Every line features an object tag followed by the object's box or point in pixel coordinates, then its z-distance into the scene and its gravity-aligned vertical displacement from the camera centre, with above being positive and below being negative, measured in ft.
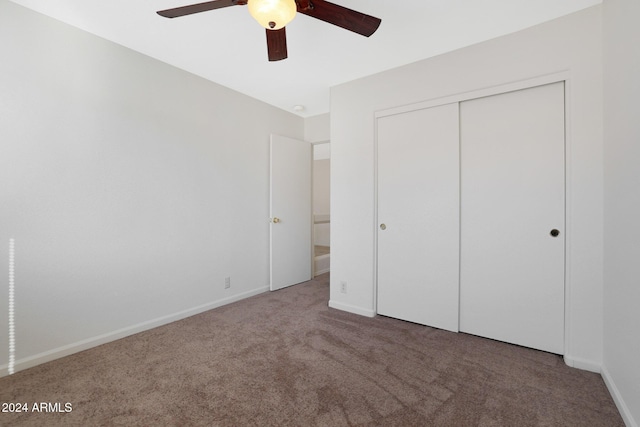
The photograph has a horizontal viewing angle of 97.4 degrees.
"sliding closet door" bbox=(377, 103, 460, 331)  8.07 -0.13
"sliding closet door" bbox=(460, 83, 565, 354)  6.77 -0.13
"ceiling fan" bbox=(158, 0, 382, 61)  4.32 +3.47
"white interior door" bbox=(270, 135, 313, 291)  12.03 +0.05
